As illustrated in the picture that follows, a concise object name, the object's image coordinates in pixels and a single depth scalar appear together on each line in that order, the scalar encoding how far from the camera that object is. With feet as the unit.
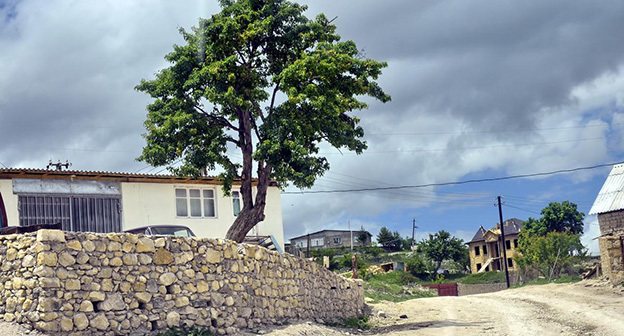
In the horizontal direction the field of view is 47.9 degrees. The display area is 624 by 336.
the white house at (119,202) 92.89
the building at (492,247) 262.06
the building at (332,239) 309.83
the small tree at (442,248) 260.83
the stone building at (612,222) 104.63
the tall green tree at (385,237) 311.88
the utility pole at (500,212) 207.12
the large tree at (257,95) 71.92
